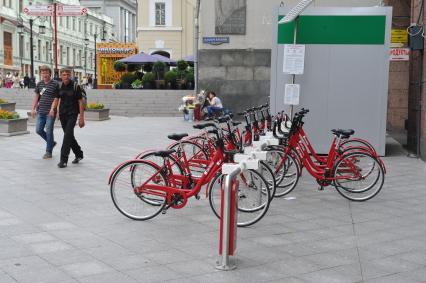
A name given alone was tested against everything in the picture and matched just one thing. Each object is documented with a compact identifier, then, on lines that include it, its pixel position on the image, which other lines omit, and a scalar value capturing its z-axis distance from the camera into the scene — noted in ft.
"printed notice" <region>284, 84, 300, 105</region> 39.37
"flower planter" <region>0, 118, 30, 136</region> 51.55
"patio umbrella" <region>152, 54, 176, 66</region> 121.70
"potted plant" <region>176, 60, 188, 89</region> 106.32
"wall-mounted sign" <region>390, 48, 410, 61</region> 45.84
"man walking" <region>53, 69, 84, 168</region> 34.32
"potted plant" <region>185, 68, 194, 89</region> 105.50
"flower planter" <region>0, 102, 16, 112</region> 79.11
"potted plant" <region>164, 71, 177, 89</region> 104.68
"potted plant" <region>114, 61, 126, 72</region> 121.39
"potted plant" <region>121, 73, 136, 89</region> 110.73
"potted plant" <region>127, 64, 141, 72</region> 125.49
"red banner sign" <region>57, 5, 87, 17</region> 94.48
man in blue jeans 36.81
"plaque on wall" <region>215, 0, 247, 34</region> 74.28
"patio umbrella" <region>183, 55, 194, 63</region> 116.26
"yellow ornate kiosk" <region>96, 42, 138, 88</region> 131.95
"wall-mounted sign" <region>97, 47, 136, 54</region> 133.61
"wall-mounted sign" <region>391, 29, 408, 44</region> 45.62
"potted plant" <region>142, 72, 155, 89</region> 105.50
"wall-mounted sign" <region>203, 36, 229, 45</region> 74.95
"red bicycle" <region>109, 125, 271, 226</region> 21.11
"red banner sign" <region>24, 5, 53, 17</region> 99.60
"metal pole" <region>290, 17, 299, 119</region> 40.11
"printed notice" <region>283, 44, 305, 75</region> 39.45
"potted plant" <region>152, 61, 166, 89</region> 105.91
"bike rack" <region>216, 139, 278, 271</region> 16.03
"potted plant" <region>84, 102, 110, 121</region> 72.79
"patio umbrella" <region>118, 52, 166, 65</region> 117.48
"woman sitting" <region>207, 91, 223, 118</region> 67.00
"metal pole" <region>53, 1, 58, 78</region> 95.25
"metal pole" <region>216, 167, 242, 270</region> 16.02
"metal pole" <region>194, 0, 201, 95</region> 78.54
